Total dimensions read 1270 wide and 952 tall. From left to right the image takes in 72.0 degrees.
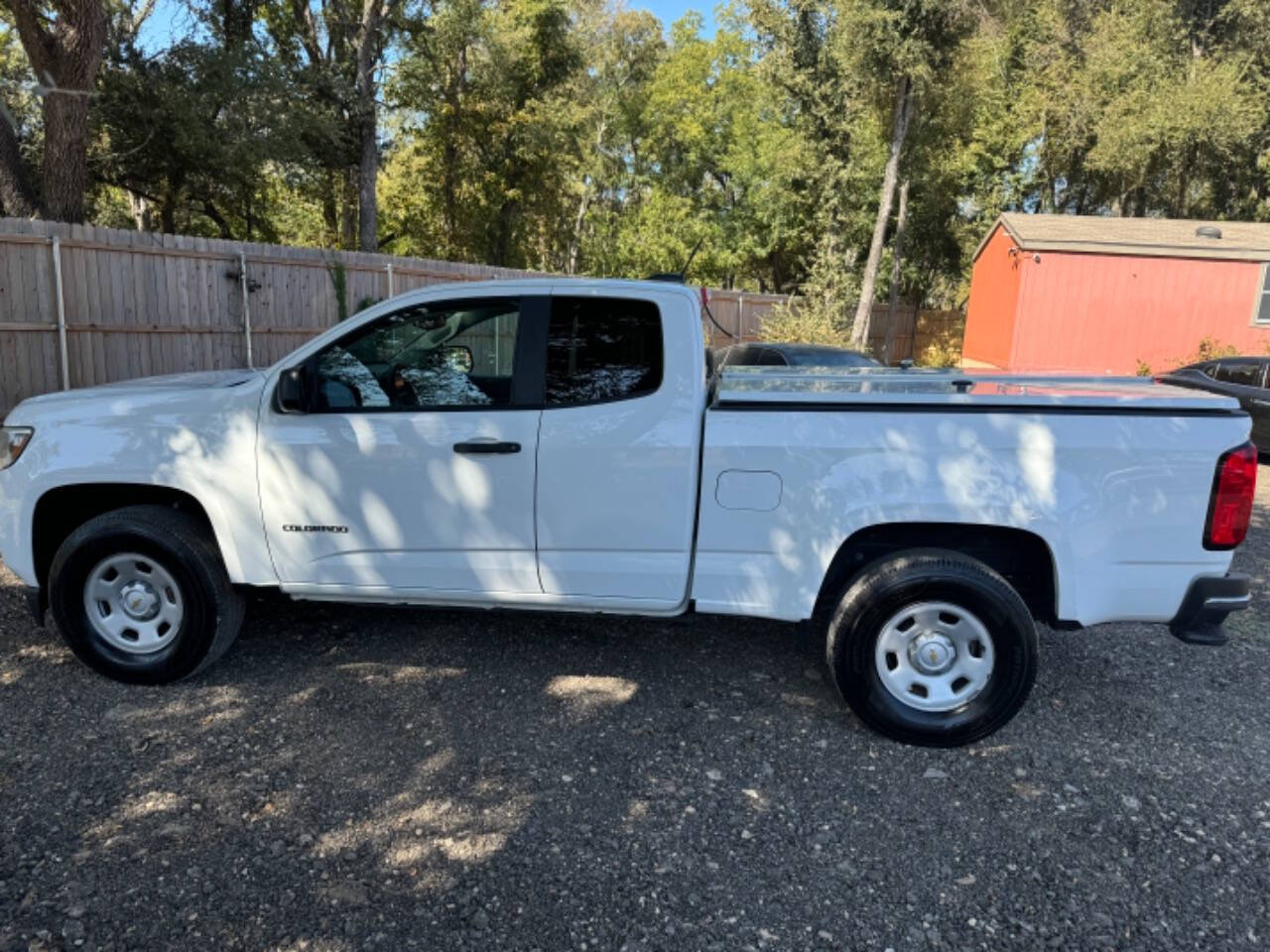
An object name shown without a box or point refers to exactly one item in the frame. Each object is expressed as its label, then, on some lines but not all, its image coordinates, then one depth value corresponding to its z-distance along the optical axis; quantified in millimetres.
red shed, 20188
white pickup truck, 3543
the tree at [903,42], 22625
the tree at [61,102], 11383
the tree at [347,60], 20781
